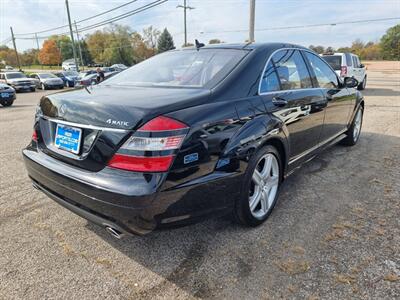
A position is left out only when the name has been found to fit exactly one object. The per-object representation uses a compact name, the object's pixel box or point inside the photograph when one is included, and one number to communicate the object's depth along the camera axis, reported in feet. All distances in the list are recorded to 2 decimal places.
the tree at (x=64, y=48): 281.13
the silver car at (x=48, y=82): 76.60
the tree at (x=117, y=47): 248.93
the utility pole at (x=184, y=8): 113.72
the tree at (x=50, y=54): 278.26
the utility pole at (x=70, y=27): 93.76
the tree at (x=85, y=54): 271.28
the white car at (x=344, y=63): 39.60
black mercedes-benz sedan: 6.00
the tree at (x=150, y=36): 261.03
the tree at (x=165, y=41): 254.88
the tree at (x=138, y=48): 255.91
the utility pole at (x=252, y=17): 48.43
